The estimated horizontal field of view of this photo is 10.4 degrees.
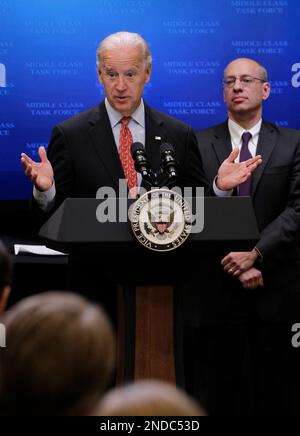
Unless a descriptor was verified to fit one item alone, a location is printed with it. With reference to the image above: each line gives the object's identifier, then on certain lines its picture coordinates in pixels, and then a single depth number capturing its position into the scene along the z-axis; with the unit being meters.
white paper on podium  9.38
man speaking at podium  7.13
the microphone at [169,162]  6.20
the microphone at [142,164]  6.12
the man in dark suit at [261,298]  8.38
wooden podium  6.07
